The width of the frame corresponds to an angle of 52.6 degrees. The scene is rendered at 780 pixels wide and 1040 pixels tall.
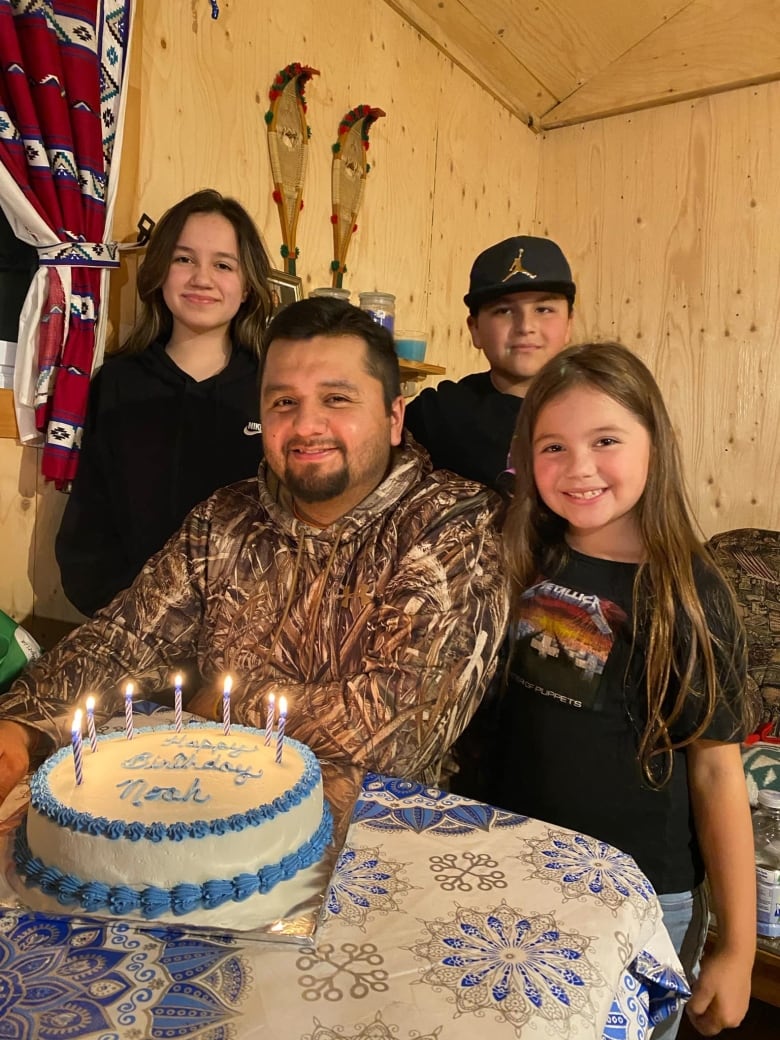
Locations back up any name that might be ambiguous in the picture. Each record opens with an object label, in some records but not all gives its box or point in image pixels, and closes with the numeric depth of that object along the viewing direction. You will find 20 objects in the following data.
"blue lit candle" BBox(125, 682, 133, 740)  1.08
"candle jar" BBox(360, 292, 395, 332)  2.94
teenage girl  2.13
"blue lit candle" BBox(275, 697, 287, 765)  1.07
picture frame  2.60
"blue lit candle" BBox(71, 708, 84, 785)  0.97
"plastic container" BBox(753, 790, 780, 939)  1.92
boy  2.10
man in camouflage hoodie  1.28
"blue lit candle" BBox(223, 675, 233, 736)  1.10
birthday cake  0.83
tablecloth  0.68
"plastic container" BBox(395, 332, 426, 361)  3.08
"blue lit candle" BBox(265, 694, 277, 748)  1.08
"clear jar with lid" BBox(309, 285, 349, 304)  2.72
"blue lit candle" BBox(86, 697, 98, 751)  1.05
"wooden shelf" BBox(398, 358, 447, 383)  3.05
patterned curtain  1.92
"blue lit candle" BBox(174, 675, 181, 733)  1.13
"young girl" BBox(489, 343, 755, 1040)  1.29
